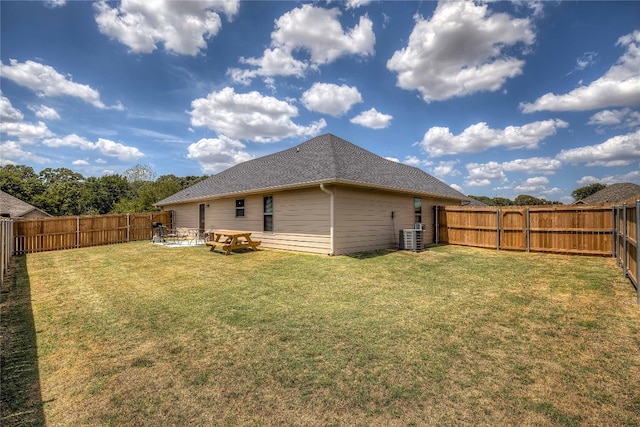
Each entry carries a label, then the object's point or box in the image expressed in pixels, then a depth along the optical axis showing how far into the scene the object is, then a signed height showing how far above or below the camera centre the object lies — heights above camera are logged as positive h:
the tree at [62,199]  42.09 +2.32
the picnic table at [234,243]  10.59 -1.23
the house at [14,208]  24.63 +0.53
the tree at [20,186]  40.94 +4.19
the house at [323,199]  9.97 +0.56
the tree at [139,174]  52.62 +7.50
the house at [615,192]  27.77 +1.93
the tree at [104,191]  49.36 +4.01
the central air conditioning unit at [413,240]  11.02 -1.14
